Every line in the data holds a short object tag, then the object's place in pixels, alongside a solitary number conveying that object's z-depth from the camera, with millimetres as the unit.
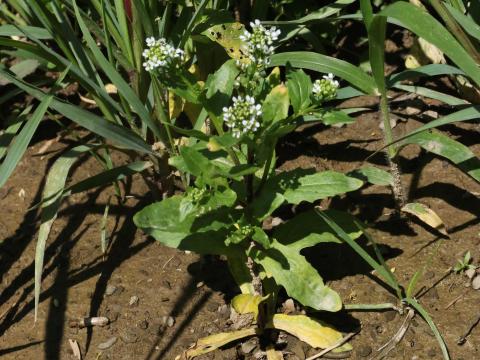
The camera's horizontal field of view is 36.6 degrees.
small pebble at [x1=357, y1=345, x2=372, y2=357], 1898
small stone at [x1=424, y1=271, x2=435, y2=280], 2035
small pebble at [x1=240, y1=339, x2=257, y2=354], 1967
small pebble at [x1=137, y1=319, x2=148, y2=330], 2059
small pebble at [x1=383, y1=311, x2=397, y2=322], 1963
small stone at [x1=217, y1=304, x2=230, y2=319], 2057
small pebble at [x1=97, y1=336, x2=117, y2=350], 2025
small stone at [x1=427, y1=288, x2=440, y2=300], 1986
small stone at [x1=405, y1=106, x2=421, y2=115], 2494
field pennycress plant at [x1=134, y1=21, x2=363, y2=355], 1596
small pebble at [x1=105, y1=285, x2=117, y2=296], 2160
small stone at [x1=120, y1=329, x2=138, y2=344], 2035
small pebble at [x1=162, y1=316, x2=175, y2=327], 2059
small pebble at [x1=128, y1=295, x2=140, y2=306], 2125
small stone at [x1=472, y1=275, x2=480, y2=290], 1986
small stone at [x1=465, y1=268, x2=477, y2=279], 2002
